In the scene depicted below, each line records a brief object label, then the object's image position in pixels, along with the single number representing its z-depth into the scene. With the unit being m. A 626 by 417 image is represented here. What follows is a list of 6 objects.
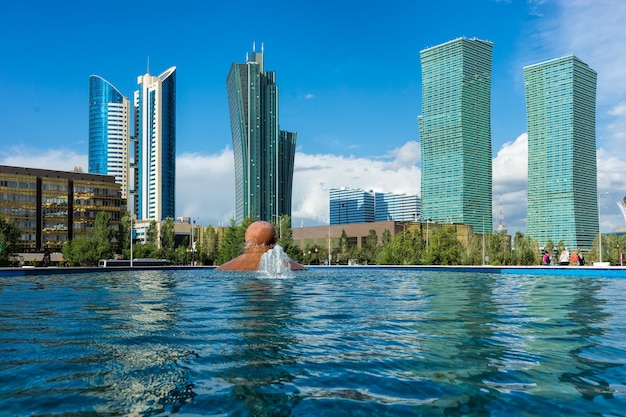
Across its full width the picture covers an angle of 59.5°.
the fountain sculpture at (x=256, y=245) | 37.70
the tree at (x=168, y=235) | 83.43
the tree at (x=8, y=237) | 58.37
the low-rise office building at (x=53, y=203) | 87.06
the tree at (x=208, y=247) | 79.01
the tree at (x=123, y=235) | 79.44
